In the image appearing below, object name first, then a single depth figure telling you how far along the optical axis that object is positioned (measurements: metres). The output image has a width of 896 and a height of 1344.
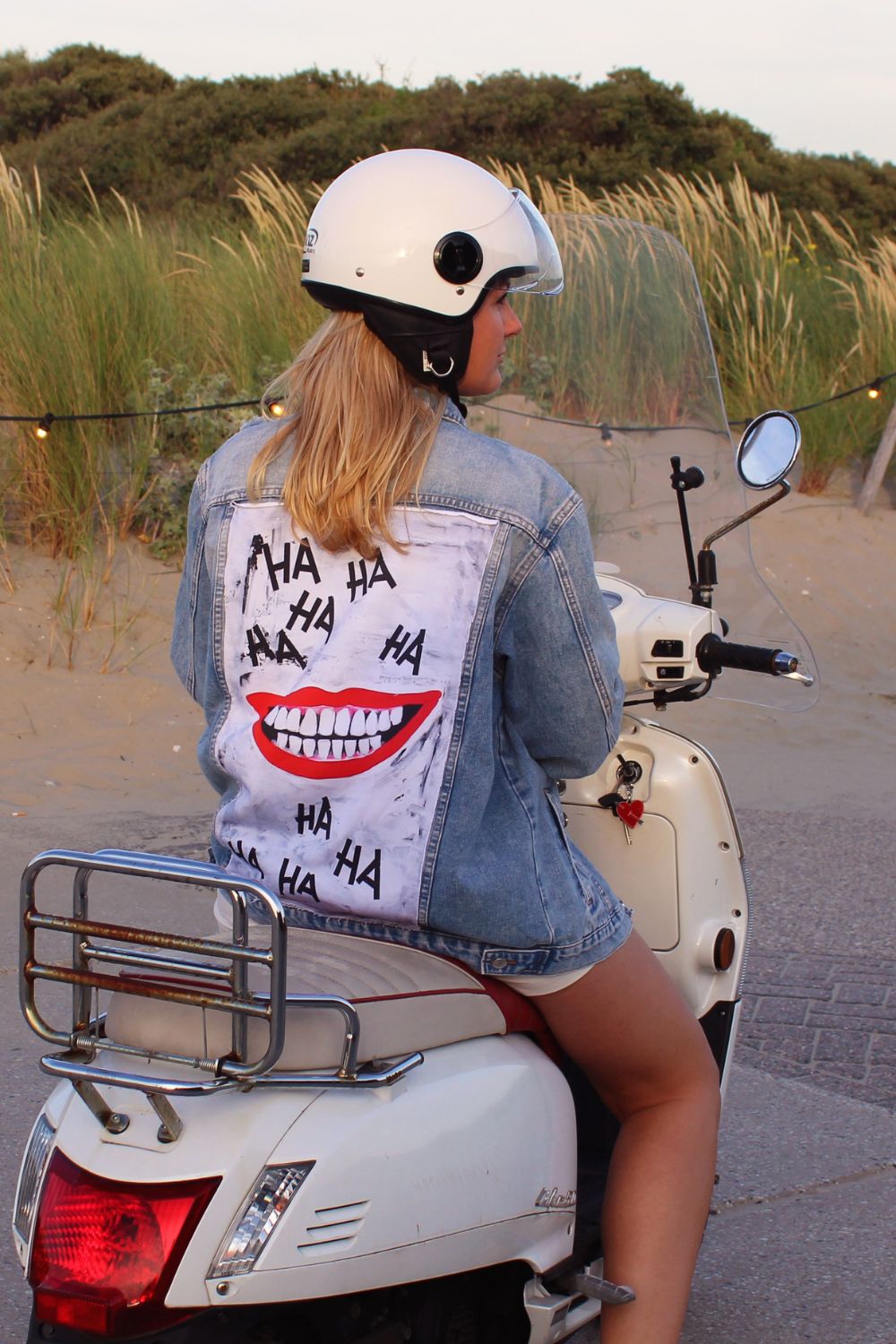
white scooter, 3.95
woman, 4.17
